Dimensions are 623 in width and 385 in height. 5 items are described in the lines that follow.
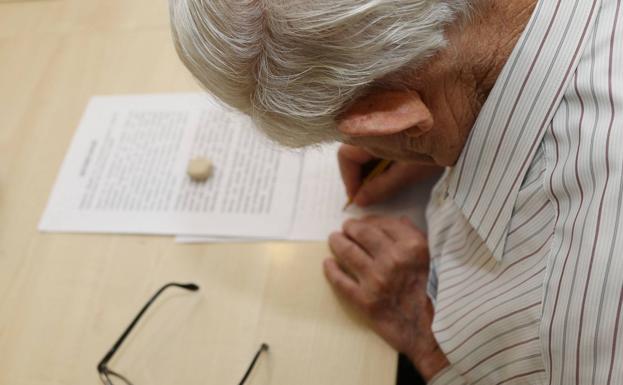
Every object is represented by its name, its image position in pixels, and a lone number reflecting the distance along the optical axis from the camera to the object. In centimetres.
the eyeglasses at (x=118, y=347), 71
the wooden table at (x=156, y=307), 71
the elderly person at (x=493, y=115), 49
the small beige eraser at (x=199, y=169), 87
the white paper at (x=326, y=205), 82
